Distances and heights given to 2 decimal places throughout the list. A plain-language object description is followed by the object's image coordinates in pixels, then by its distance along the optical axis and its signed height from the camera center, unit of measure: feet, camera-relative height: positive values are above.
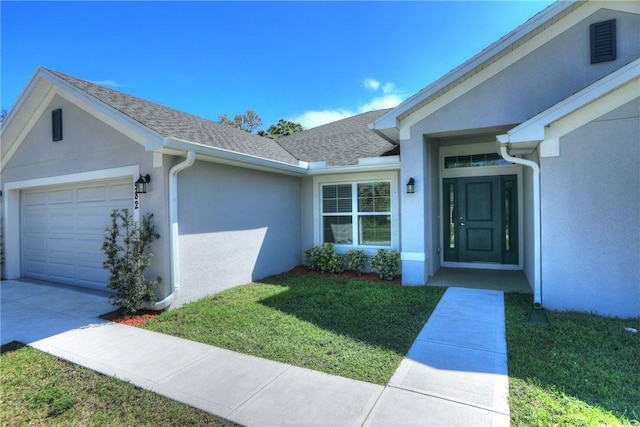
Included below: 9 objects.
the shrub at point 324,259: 28.81 -4.06
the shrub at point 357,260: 27.96 -3.97
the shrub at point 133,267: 18.34 -2.91
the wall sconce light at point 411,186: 23.43 +1.95
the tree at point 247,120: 116.67 +33.96
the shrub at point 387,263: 26.07 -4.03
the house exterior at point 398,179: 16.97 +2.55
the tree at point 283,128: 97.45 +26.07
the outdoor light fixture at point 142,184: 19.54 +1.92
